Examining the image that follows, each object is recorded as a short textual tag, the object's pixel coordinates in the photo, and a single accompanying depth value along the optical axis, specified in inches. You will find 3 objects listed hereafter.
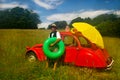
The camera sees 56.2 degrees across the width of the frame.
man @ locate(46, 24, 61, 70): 126.5
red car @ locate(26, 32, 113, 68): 124.9
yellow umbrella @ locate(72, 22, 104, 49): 134.8
